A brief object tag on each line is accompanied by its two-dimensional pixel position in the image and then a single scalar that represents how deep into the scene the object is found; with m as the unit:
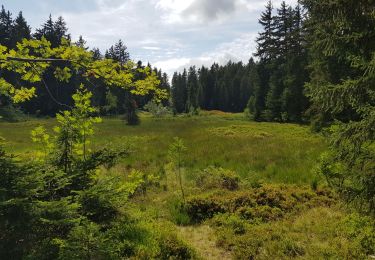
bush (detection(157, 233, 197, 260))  6.34
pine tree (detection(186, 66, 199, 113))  97.65
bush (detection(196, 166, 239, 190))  11.25
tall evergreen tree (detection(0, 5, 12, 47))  61.91
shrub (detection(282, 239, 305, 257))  6.51
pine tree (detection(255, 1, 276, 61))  53.69
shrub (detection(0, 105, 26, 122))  47.91
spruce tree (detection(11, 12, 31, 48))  59.92
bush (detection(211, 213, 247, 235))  7.80
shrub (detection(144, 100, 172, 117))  74.25
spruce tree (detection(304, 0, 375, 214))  6.30
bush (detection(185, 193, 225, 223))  8.84
